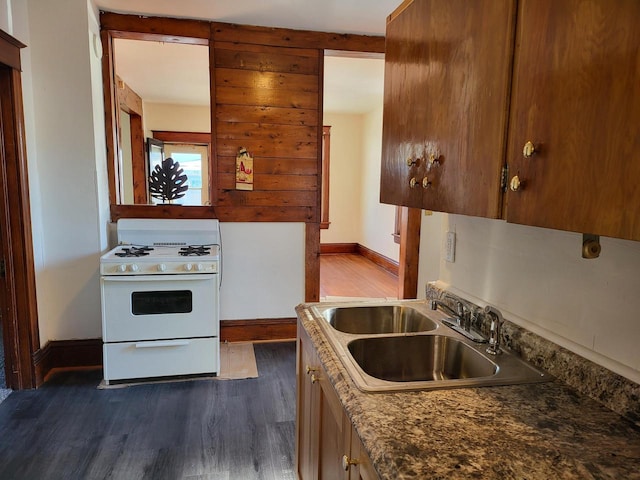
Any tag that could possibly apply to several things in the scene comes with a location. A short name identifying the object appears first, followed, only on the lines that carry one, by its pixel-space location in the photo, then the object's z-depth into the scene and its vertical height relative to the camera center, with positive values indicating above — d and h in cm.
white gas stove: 274 -88
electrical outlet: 170 -25
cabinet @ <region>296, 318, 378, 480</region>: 99 -73
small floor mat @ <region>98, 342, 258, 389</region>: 291 -139
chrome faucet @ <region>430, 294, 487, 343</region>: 141 -47
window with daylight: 668 +31
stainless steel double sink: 109 -52
